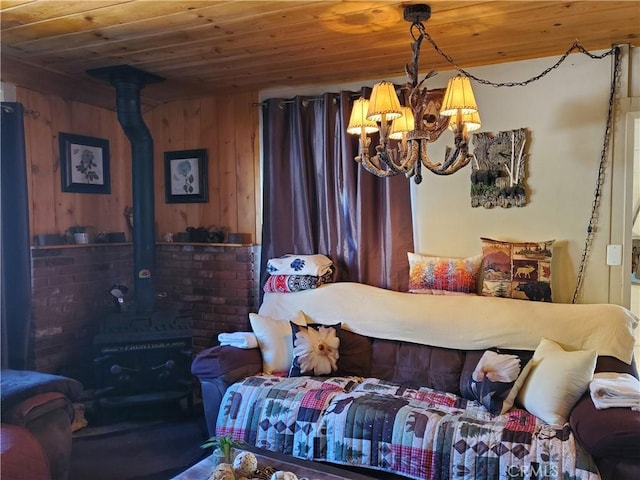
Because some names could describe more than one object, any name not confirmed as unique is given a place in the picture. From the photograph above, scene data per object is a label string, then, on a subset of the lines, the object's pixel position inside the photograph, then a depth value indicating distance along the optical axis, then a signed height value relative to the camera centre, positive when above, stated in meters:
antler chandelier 2.12 +0.43
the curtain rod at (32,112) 3.39 +0.72
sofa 2.09 -0.93
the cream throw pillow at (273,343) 3.01 -0.79
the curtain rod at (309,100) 3.46 +0.85
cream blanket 2.64 -0.61
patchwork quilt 2.08 -1.00
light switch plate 2.86 -0.25
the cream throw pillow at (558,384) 2.28 -0.81
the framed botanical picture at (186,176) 4.11 +0.33
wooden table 1.82 -0.97
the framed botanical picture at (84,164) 3.67 +0.41
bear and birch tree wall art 3.03 +0.27
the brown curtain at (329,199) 3.36 +0.11
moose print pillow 2.90 -0.34
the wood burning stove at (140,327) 3.28 -0.76
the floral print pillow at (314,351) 2.91 -0.81
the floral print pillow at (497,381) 2.45 -0.85
